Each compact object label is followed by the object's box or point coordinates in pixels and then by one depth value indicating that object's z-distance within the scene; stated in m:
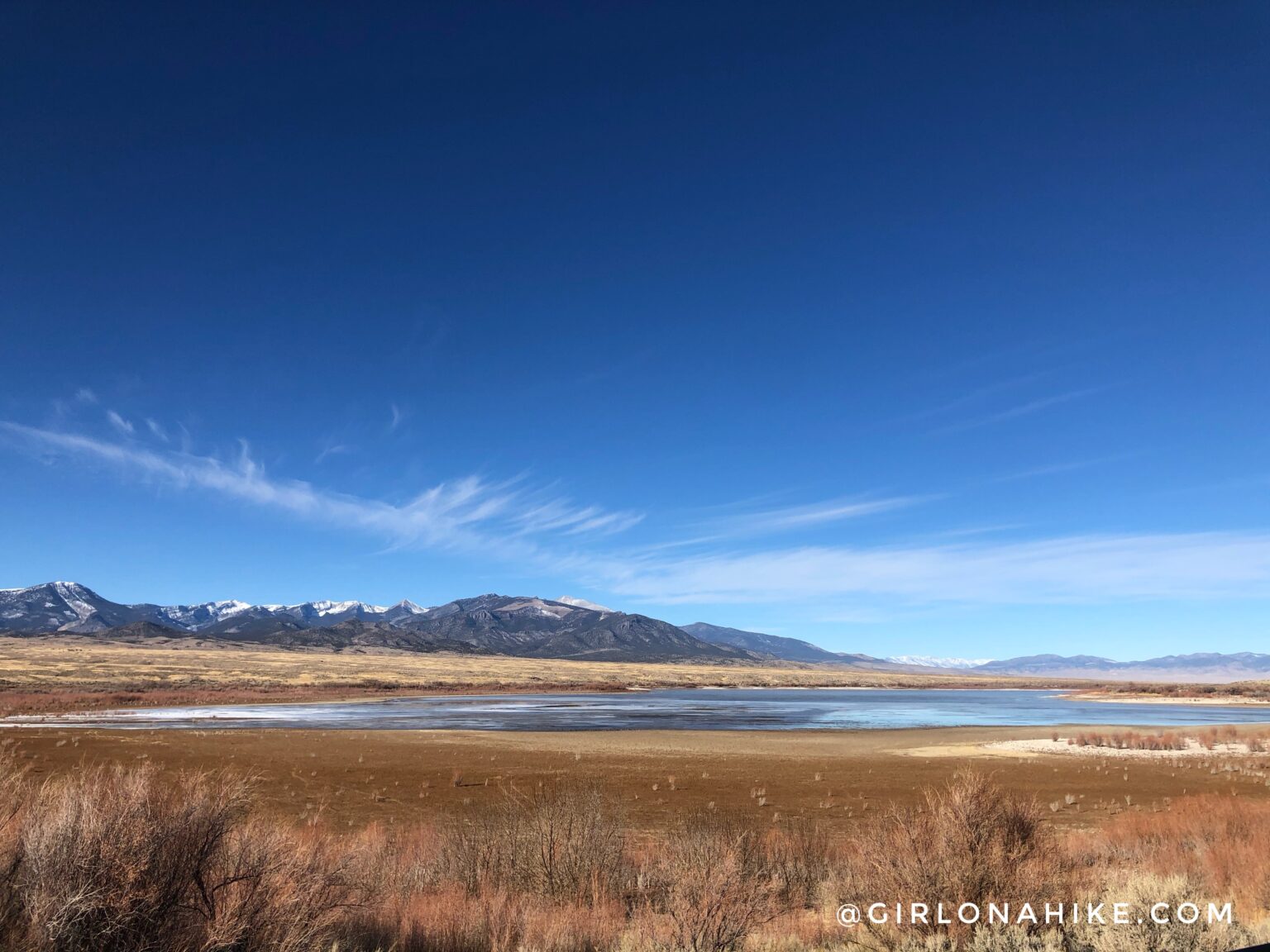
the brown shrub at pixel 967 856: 8.99
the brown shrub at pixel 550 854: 11.27
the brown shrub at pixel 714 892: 8.33
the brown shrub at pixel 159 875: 6.21
